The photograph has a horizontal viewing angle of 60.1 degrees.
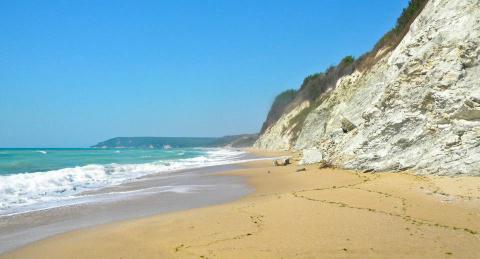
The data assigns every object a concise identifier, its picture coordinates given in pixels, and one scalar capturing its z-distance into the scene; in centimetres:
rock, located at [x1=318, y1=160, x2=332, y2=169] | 1867
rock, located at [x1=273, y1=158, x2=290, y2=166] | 2511
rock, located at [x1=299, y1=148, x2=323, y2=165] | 2227
